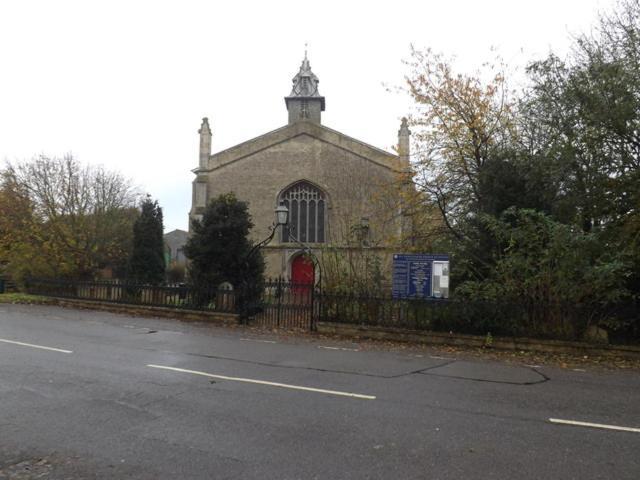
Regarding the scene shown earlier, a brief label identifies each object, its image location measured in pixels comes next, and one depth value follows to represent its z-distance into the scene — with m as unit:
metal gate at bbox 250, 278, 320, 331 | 14.49
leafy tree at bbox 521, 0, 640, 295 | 12.19
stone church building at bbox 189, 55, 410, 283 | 30.36
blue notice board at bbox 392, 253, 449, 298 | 13.34
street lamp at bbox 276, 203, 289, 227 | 15.26
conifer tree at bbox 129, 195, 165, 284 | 26.91
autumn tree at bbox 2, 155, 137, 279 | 23.38
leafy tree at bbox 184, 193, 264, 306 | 17.81
